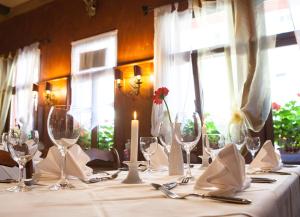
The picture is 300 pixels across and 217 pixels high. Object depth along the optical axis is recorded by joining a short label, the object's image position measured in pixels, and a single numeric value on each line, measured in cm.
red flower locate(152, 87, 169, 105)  141
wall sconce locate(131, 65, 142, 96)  444
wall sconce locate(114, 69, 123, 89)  463
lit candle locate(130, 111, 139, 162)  99
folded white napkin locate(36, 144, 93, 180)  104
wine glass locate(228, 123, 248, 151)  146
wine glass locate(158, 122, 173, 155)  135
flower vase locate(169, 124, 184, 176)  123
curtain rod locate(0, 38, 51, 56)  587
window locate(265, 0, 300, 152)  340
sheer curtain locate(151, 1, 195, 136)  397
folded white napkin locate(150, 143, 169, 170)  155
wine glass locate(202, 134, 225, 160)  109
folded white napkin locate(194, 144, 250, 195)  77
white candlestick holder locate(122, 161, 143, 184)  99
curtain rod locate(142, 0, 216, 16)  453
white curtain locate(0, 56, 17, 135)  616
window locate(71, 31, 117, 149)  477
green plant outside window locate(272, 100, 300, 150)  338
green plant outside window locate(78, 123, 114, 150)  470
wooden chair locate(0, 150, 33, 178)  114
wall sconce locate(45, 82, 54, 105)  555
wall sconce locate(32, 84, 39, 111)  578
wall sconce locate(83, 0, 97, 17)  520
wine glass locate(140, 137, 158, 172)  120
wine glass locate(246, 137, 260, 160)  163
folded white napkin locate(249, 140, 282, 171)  141
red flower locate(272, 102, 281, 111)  353
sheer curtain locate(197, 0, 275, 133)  347
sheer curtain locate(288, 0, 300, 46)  330
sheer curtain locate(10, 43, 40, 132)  575
